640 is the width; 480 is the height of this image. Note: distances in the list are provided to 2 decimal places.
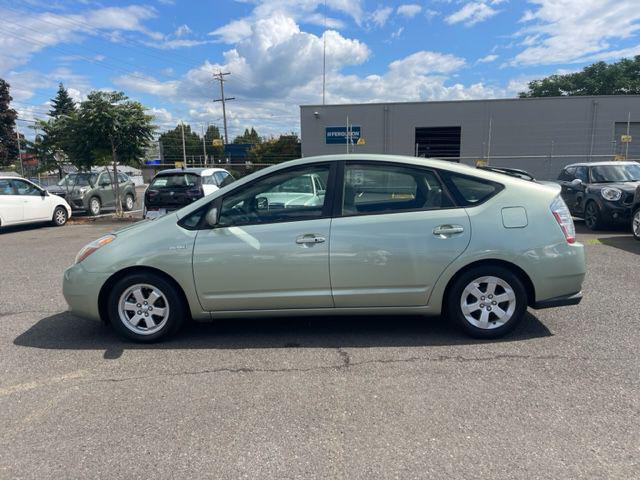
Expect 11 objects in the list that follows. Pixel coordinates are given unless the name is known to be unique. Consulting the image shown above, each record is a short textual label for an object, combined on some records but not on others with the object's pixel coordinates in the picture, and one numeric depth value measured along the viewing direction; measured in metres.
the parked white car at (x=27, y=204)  12.81
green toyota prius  4.07
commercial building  29.23
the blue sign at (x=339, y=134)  30.50
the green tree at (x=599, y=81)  59.54
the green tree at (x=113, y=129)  14.93
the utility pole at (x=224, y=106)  52.56
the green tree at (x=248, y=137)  89.68
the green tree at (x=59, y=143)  15.57
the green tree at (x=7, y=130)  49.67
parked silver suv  16.77
